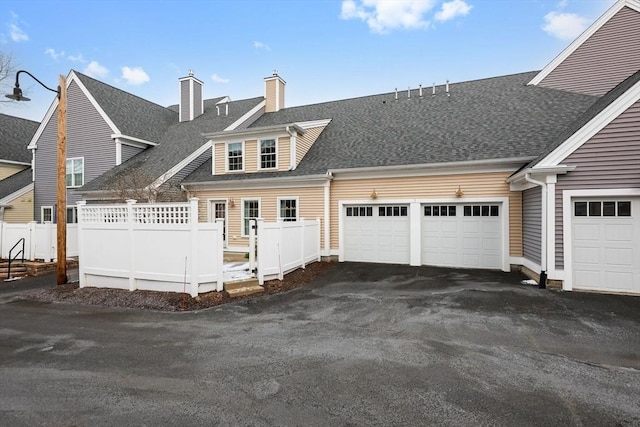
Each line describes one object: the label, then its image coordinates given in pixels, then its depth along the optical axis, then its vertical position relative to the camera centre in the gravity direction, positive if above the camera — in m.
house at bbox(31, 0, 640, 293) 8.00 +1.44
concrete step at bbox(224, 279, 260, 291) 8.38 -1.95
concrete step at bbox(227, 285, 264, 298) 8.20 -2.10
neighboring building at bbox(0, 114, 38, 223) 19.91 +3.14
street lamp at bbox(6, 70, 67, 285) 9.83 +0.84
